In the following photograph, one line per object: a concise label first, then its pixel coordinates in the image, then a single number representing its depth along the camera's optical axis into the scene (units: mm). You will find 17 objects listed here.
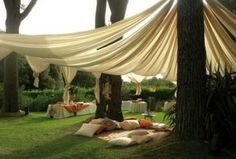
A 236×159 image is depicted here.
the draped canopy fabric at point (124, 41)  3717
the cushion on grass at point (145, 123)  5813
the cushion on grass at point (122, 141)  4212
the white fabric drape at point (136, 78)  8418
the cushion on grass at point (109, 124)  5495
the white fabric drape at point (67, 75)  7391
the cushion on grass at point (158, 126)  5661
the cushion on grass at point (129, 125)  5623
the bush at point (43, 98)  10565
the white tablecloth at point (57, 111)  8268
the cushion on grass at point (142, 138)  4280
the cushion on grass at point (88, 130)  5103
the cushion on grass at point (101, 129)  5257
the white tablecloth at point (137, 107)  9997
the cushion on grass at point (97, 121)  5566
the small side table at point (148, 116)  7241
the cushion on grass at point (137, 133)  4702
